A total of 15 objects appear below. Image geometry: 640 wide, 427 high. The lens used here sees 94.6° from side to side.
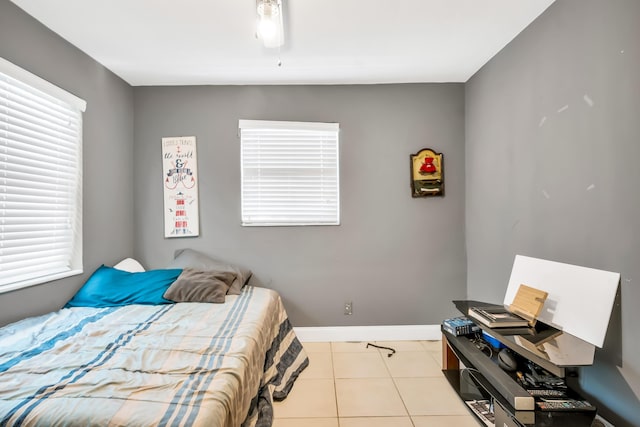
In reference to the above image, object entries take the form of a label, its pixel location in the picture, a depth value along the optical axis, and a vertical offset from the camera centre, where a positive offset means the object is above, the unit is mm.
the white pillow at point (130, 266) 2707 -512
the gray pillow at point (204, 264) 2748 -515
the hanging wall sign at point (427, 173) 2941 +364
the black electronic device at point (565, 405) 1415 -957
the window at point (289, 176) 2947 +344
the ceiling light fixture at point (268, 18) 1636 +1101
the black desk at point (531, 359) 1385 -903
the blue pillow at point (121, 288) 2273 -622
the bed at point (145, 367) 1075 -726
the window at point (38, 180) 1812 +217
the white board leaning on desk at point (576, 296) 1437 -470
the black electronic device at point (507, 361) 1683 -879
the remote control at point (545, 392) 1502 -945
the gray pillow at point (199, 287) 2373 -632
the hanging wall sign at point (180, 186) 2932 +247
